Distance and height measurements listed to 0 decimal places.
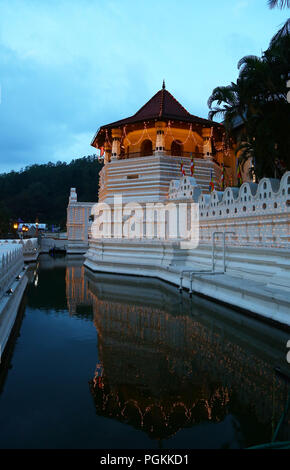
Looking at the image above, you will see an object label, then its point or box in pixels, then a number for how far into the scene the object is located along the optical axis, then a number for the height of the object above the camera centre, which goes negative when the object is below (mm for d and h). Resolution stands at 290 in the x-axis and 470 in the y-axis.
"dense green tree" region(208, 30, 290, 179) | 11820 +5423
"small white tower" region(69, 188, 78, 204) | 37750 +4396
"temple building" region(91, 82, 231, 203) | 18859 +5908
